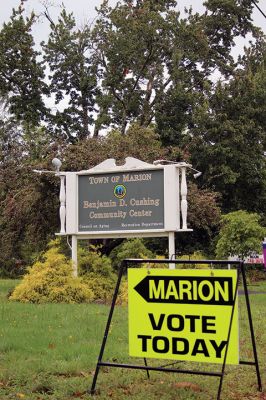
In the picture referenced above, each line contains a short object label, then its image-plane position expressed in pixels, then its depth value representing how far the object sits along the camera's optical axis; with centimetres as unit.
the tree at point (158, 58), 3075
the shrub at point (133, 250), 1895
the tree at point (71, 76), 3284
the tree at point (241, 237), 2223
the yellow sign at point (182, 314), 603
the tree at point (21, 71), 3150
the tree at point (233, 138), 2967
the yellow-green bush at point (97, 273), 1590
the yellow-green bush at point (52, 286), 1443
